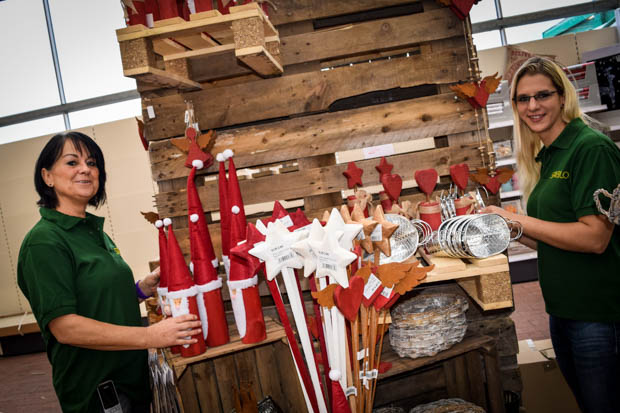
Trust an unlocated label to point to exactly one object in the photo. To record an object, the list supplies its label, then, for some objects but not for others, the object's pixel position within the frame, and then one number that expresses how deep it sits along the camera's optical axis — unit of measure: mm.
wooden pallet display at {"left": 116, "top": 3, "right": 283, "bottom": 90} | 1602
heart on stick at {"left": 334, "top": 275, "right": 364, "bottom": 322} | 1167
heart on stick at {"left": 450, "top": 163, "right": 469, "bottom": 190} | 1963
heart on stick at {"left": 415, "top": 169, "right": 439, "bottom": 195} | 1924
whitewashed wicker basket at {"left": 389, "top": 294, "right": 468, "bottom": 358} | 1743
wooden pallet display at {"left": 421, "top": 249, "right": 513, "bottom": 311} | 1491
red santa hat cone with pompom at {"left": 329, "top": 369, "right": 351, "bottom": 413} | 1218
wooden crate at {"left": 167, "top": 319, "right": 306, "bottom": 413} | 1775
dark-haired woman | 1481
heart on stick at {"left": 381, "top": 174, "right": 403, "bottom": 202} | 1918
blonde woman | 1513
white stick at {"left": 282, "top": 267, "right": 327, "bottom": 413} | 1268
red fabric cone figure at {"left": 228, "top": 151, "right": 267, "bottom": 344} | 1674
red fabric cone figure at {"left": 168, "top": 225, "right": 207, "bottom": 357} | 1636
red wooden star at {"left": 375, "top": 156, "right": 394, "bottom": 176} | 2092
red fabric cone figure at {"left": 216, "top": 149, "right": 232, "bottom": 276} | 1822
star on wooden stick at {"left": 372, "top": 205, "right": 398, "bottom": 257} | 1224
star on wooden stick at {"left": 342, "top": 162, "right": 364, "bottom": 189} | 2131
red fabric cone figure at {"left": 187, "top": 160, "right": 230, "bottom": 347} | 1703
